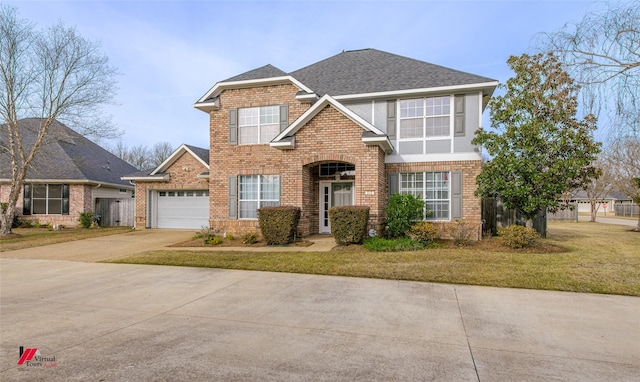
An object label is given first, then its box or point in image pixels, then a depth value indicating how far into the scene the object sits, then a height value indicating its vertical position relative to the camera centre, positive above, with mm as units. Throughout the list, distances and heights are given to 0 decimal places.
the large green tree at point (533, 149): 11484 +1452
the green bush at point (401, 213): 12492 -687
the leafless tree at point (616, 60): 6182 +2468
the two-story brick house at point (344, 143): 12648 +1881
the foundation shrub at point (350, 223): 11273 -939
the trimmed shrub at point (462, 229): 12581 -1268
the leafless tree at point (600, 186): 27406 +649
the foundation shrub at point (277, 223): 11977 -993
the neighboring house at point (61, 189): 20750 +247
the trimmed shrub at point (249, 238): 12648 -1593
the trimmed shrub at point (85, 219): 20094 -1450
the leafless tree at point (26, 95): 16062 +4623
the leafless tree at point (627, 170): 18984 +1502
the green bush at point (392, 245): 10570 -1554
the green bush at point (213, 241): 12804 -1705
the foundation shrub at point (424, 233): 11672 -1287
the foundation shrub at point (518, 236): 10977 -1323
